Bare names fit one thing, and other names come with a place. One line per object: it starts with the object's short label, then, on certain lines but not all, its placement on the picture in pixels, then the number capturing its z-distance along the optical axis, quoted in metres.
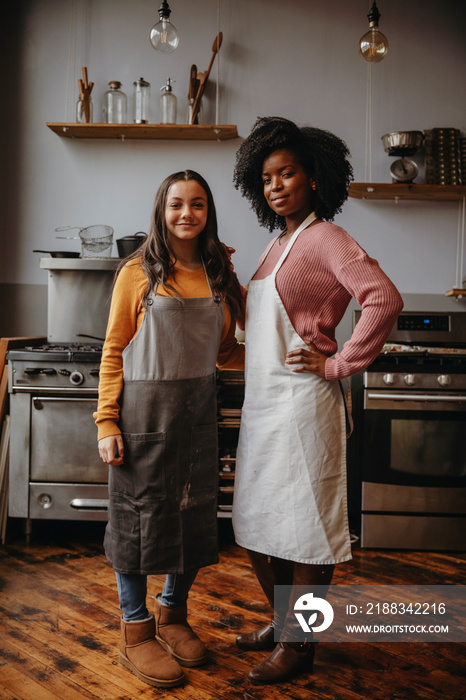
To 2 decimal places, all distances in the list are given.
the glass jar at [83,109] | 3.18
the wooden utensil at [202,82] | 3.13
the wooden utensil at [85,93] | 3.18
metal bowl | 3.07
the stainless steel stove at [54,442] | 2.66
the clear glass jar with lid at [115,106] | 3.21
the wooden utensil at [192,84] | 3.15
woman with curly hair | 1.58
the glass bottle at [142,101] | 3.17
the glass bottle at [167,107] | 3.17
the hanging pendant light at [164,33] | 2.54
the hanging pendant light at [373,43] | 2.49
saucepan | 3.09
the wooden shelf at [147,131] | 3.08
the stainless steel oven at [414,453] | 2.75
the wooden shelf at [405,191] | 3.08
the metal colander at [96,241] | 3.15
